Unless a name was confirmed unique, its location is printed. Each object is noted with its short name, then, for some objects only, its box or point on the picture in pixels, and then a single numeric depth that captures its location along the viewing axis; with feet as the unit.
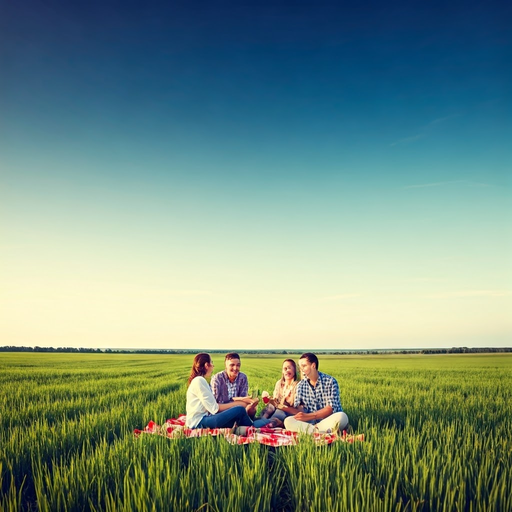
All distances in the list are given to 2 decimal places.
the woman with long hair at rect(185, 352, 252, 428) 18.74
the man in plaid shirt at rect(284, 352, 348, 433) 19.20
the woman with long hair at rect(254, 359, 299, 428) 22.48
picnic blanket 16.19
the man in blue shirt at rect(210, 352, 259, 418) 21.92
